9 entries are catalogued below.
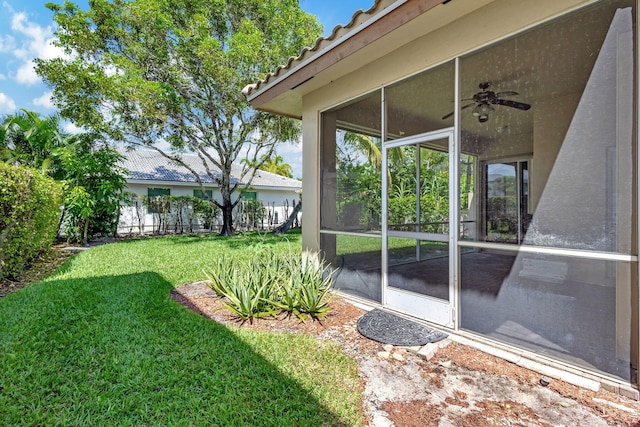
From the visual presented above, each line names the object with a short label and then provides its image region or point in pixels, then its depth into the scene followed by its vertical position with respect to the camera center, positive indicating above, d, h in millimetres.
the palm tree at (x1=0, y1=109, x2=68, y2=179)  9844 +2532
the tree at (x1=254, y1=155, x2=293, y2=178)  29812 +4546
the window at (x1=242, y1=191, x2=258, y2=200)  19172 +1018
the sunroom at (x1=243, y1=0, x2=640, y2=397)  2385 +503
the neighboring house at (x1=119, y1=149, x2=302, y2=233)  14078 +1320
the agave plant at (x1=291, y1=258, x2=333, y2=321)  3818 -1027
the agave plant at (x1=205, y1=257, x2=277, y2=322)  3764 -1033
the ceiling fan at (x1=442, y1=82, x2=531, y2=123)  3435 +1293
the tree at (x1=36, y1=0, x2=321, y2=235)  9703 +4921
